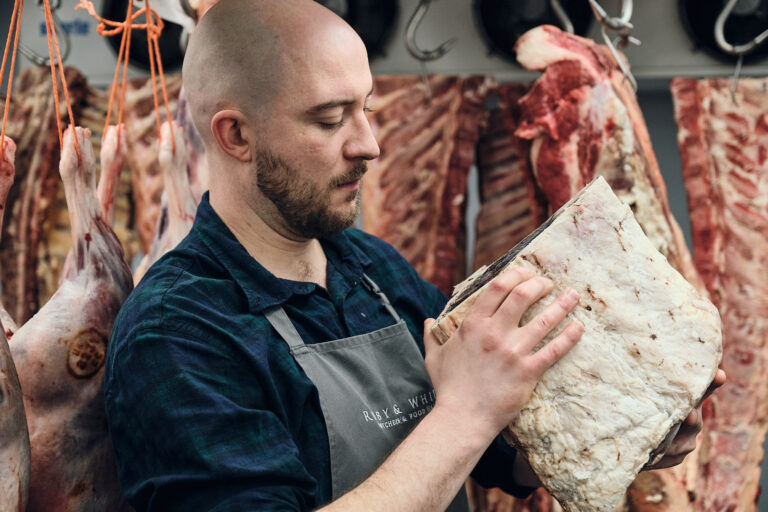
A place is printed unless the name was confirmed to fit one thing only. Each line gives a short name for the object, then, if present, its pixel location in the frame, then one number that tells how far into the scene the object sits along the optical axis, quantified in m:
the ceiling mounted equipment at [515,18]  2.38
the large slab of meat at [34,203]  2.35
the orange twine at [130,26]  1.56
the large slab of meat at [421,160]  2.40
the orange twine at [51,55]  1.34
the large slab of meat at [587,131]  1.97
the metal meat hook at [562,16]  2.11
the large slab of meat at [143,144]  2.37
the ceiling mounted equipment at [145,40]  2.43
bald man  1.06
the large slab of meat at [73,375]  1.33
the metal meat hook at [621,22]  1.83
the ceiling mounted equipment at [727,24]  2.23
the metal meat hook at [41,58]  2.20
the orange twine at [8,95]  1.27
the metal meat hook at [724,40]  2.16
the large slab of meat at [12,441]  1.12
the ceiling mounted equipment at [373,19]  2.39
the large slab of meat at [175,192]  1.69
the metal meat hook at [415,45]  2.24
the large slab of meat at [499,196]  2.48
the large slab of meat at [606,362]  1.15
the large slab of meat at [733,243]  2.21
